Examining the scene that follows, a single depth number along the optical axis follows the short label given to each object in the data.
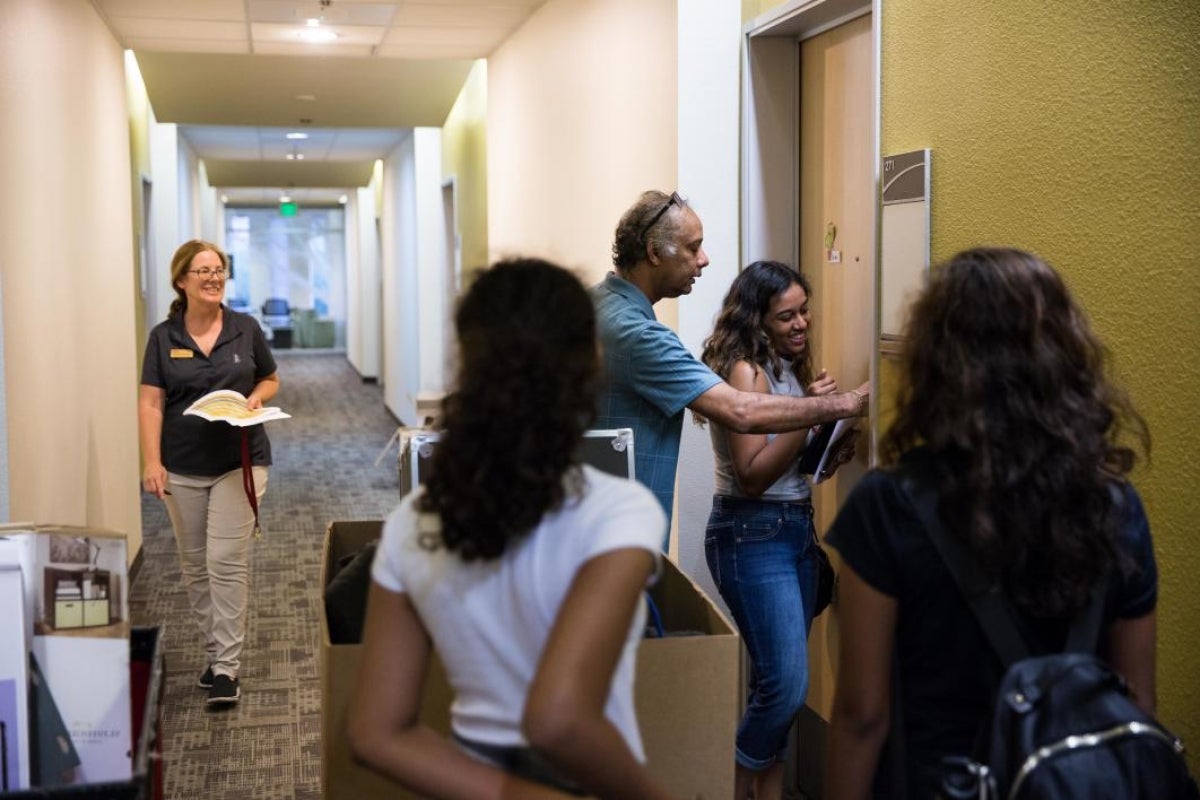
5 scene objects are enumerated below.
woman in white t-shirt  1.28
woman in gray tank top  2.87
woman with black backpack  1.44
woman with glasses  4.23
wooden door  3.15
